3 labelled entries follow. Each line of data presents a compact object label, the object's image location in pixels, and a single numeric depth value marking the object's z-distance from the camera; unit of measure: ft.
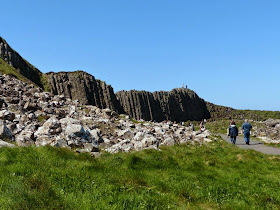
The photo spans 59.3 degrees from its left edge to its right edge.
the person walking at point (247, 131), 89.19
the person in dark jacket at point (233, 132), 89.66
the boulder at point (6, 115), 53.92
